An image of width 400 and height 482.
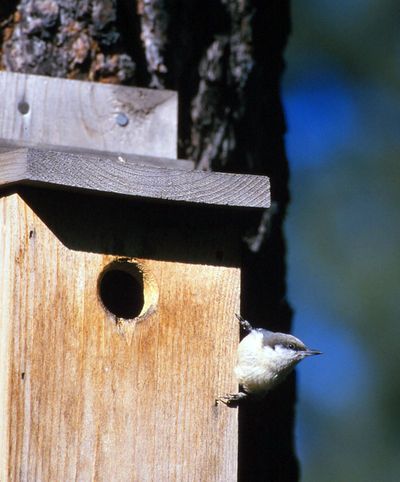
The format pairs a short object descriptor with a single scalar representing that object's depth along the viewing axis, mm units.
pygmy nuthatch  5910
